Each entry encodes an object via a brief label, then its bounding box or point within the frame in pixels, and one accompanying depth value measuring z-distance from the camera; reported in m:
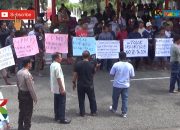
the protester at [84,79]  10.44
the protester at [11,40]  14.45
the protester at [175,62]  12.57
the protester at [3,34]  16.58
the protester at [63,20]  17.95
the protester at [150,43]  16.56
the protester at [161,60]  16.44
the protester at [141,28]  16.92
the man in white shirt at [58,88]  9.93
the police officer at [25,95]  8.98
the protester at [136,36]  16.17
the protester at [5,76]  13.62
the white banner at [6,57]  12.78
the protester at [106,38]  15.98
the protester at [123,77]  10.63
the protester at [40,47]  15.18
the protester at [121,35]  16.39
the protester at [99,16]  22.69
